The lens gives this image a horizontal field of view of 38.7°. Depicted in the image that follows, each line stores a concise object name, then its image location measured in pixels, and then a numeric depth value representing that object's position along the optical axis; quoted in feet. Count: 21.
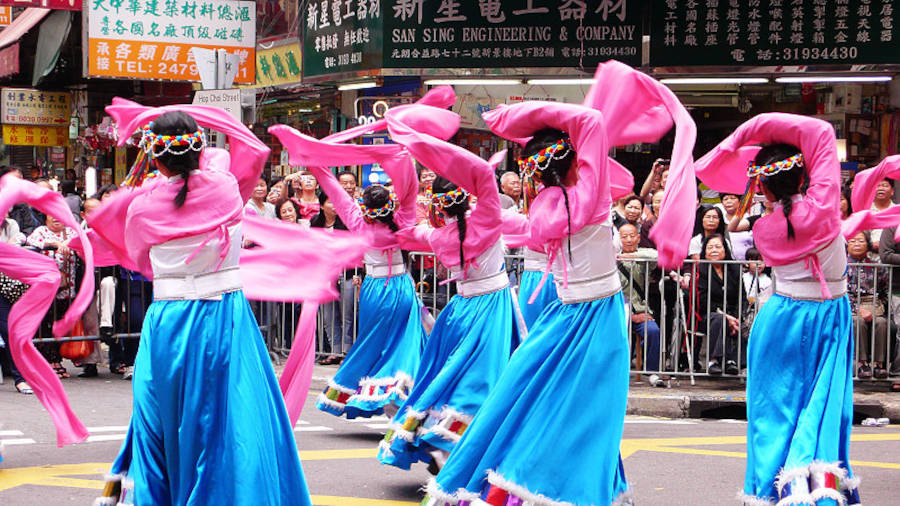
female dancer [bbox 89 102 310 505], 16.05
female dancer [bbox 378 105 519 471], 20.49
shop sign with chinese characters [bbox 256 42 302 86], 56.80
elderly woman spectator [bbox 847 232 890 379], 33.86
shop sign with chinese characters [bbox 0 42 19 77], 81.15
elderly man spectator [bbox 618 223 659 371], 35.09
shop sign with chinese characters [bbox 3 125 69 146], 80.33
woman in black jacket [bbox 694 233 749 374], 34.81
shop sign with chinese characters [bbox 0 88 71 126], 79.51
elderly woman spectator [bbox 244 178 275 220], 40.32
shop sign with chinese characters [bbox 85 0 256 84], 48.32
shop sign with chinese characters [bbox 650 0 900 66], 44.45
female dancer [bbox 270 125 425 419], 27.12
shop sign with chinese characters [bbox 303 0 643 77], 47.44
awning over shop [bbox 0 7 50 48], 79.43
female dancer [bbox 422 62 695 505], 15.99
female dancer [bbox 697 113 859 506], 17.78
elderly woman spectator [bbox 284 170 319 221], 40.45
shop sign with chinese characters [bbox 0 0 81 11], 53.68
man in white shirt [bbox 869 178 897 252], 35.22
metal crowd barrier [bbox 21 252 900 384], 34.04
